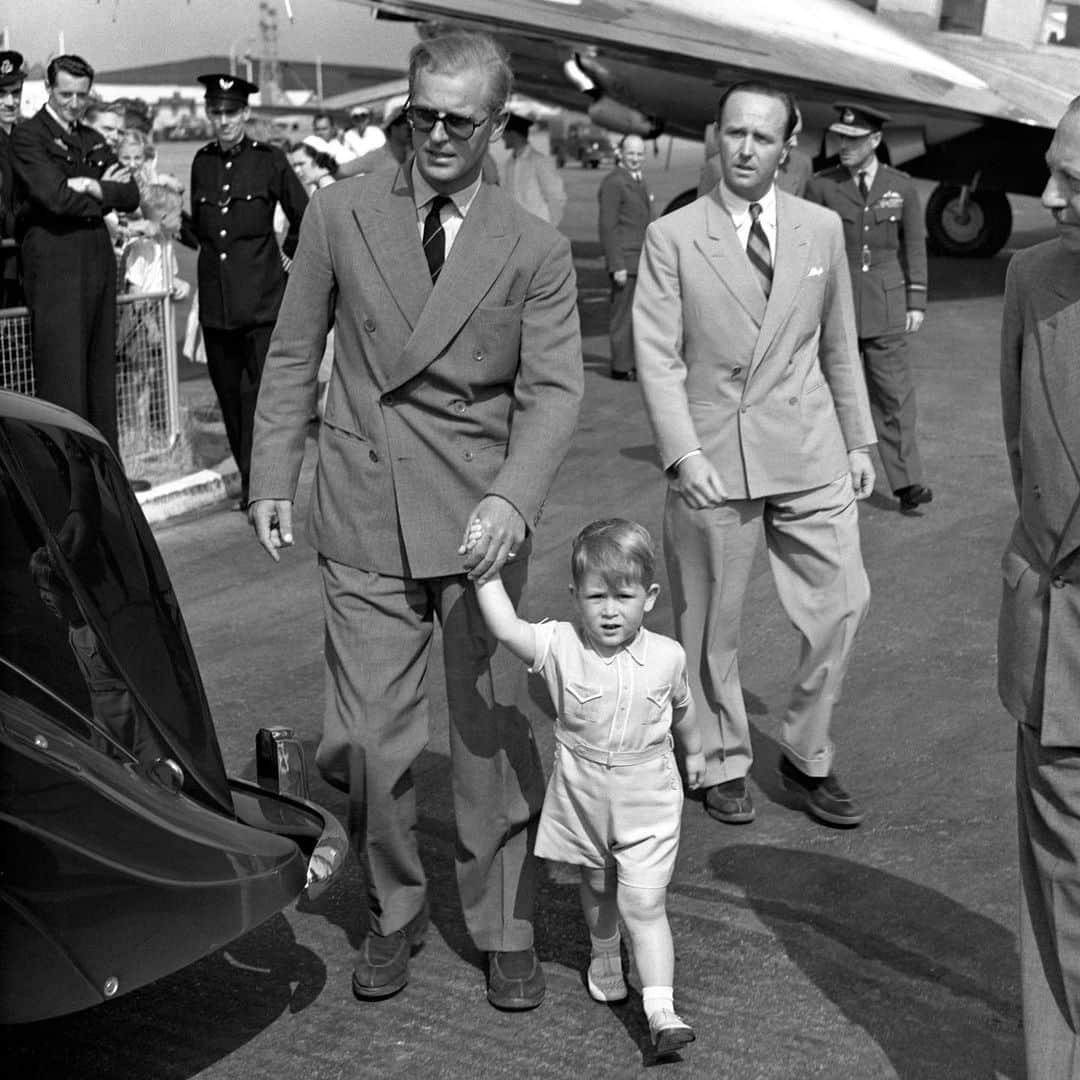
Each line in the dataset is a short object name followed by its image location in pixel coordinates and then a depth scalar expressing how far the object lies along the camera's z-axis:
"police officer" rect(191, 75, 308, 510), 8.74
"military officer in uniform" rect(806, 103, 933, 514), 9.12
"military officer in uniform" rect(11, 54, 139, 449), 8.20
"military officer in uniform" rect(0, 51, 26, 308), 8.32
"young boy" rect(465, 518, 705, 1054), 3.84
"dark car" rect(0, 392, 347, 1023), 3.06
